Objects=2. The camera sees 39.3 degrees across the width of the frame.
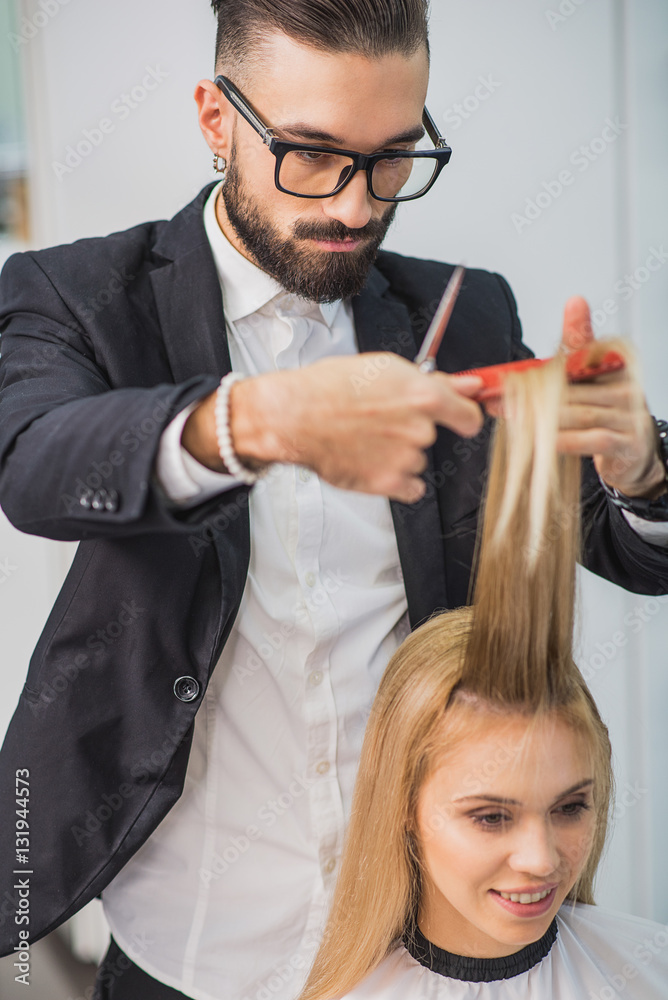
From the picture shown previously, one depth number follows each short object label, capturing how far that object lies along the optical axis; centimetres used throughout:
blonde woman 115
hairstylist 131
